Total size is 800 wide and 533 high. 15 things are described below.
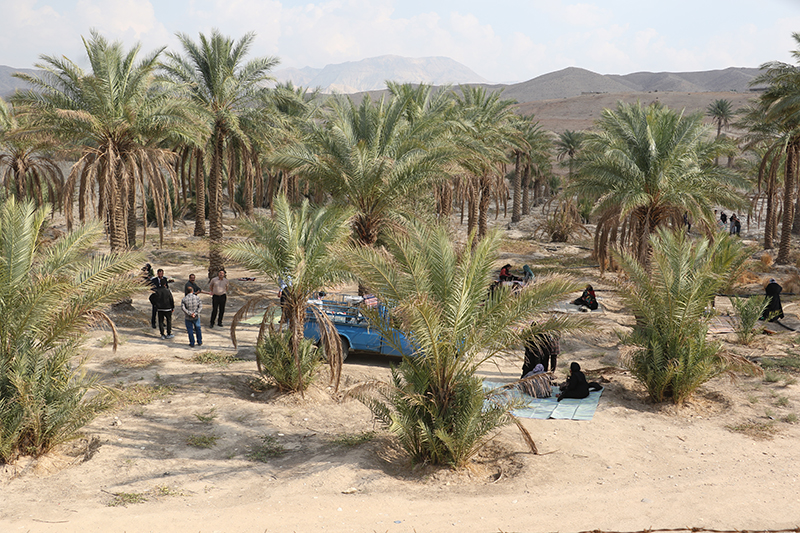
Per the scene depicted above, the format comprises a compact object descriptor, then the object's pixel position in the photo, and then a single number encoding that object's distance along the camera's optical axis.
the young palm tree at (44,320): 7.36
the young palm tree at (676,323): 9.97
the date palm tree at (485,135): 22.38
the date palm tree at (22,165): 20.20
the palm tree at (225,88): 18.38
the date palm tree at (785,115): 22.55
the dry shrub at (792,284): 19.58
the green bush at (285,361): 10.46
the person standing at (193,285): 13.10
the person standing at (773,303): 15.10
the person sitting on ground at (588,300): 16.75
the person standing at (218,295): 14.50
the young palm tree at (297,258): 9.88
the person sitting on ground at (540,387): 10.18
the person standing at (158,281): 13.66
